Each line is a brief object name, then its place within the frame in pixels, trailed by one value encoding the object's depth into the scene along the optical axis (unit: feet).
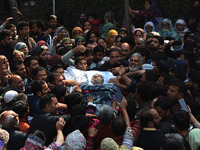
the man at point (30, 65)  25.04
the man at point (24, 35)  30.48
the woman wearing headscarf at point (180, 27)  33.88
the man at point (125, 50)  28.04
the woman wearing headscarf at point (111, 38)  32.14
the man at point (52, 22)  35.96
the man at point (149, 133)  16.71
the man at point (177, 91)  20.43
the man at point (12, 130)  17.47
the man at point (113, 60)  26.14
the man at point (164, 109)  18.86
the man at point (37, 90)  21.12
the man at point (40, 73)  23.59
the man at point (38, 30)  33.37
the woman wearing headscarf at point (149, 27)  34.27
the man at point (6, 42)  28.50
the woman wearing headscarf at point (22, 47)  28.12
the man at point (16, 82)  22.80
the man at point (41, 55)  27.09
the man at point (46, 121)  18.01
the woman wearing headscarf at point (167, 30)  33.37
